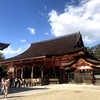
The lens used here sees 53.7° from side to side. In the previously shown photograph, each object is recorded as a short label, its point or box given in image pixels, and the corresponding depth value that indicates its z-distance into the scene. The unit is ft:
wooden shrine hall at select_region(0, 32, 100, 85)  38.65
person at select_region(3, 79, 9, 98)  21.53
